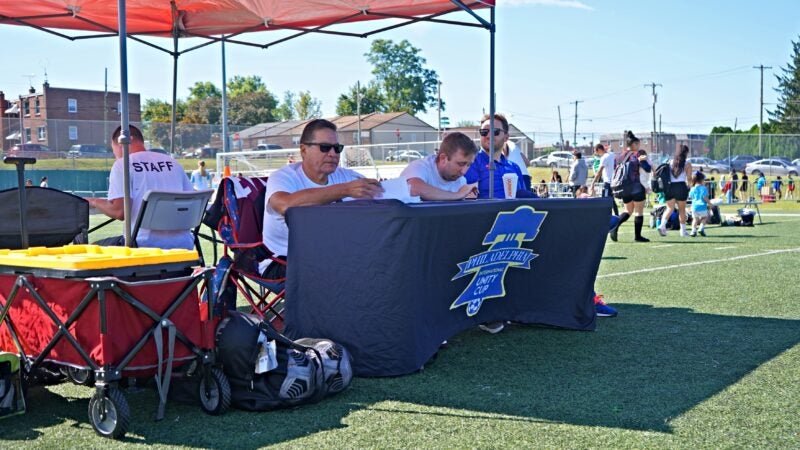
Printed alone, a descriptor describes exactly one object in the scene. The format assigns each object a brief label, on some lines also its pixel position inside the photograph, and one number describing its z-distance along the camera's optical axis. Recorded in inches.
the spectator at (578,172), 840.3
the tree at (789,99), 3324.6
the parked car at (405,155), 955.6
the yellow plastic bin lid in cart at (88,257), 148.2
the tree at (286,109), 4114.2
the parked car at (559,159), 2202.1
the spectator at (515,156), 307.4
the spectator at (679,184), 598.5
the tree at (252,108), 3708.2
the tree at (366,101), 3307.1
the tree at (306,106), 3489.2
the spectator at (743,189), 1239.0
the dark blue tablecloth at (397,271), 182.1
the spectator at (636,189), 569.0
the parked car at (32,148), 1169.5
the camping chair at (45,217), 204.5
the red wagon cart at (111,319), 147.0
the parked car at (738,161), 1827.0
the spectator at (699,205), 615.8
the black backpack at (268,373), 161.5
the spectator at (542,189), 1029.8
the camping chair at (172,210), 207.9
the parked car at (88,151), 1248.2
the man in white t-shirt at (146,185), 225.9
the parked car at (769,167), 1739.7
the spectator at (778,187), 1256.8
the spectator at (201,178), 922.1
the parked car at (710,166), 1833.0
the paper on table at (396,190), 199.6
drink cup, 255.1
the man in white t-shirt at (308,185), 193.5
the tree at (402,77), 3329.2
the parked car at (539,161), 2298.0
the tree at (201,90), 4224.9
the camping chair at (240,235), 220.4
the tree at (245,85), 4205.2
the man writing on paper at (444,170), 230.8
